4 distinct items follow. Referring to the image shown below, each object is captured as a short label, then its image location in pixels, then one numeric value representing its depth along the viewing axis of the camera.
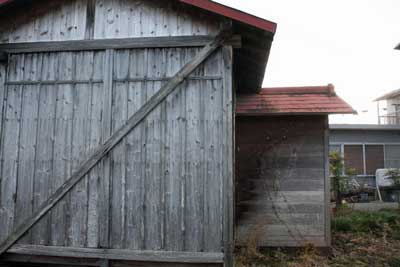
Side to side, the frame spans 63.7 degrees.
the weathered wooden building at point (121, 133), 4.46
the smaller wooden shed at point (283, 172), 6.56
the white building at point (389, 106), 21.17
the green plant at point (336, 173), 11.45
